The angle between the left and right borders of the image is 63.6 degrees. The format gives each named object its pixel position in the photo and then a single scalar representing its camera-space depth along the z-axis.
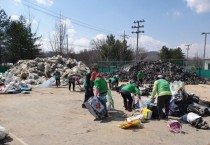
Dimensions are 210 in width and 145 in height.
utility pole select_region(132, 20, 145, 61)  28.37
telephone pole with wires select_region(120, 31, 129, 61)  35.33
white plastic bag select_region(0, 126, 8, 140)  4.31
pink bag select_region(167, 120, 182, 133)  4.90
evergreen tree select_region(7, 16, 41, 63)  27.91
